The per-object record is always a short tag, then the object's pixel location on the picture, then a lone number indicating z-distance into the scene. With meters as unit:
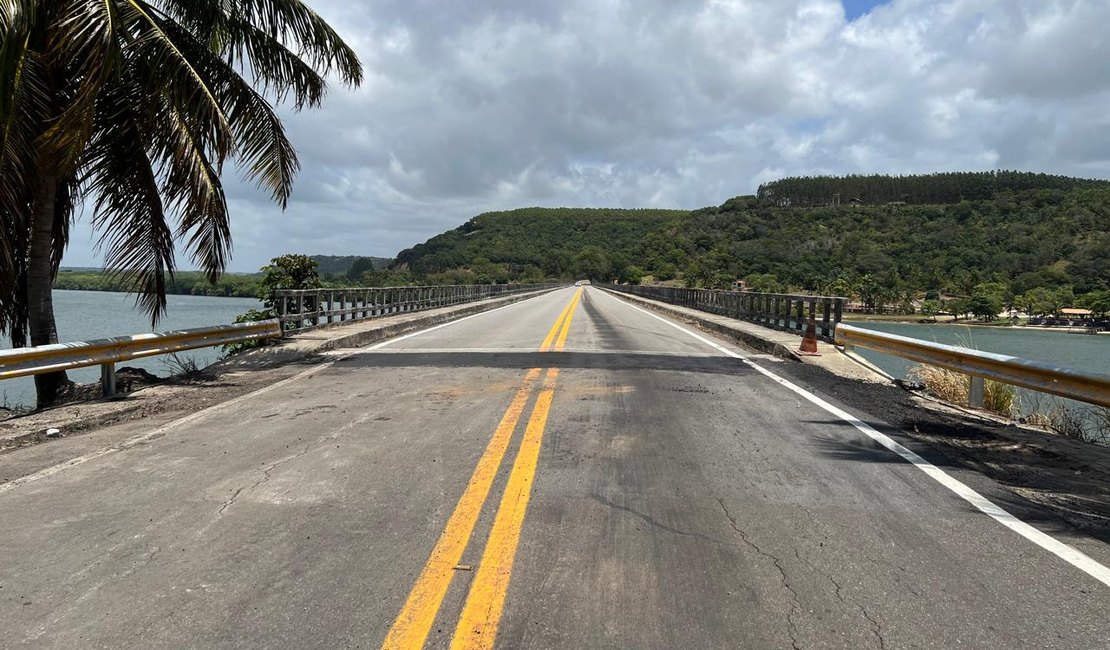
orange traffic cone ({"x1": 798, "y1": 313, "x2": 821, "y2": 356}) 13.73
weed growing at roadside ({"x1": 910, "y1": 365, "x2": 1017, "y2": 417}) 9.50
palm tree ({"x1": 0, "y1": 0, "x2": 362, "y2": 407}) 8.59
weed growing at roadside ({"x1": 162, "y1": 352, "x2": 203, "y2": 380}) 11.05
